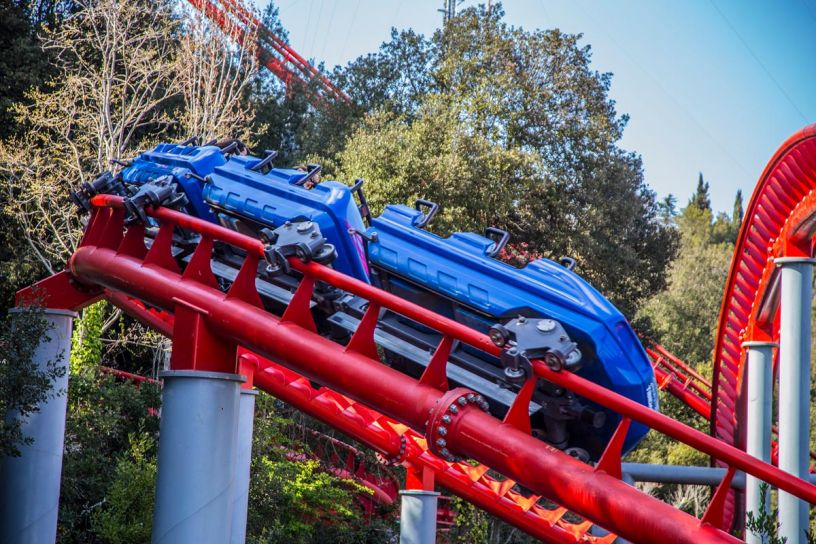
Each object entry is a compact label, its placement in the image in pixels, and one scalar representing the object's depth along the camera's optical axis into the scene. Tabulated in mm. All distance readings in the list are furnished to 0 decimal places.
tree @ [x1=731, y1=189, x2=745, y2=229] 58969
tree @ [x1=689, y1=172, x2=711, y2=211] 62531
